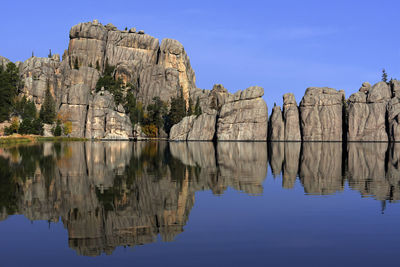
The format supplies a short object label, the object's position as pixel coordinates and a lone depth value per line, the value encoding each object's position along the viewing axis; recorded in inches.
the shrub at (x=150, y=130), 5285.4
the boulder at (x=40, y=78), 4972.9
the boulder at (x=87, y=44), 5949.8
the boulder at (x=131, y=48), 6131.9
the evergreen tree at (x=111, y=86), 5260.8
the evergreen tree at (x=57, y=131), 4439.0
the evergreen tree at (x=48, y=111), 4589.1
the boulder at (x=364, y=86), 5128.4
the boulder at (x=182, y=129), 4881.9
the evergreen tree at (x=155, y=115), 5315.0
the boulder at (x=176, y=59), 6441.9
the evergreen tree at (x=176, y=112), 5255.9
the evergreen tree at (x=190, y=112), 5375.0
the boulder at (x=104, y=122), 4783.5
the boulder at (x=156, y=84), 5974.4
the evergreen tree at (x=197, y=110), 5277.6
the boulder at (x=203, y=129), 4766.2
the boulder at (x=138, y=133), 5113.2
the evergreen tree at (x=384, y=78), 5255.9
